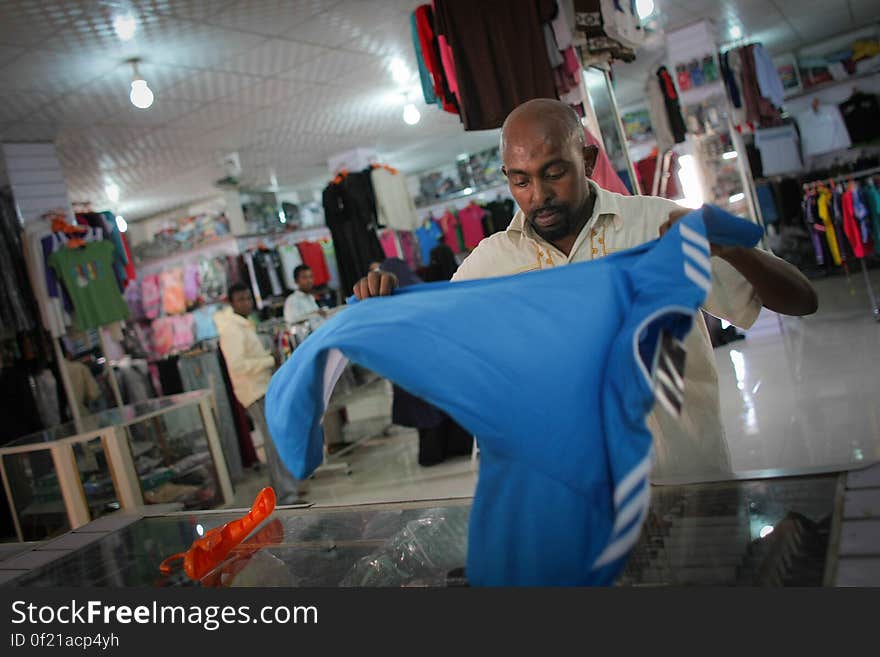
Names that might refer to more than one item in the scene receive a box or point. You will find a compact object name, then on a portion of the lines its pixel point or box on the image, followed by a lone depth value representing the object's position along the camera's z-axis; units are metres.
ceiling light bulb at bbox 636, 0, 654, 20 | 5.24
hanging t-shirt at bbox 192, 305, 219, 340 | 9.64
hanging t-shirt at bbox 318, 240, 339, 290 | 10.36
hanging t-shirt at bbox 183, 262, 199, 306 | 9.56
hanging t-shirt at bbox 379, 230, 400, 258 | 10.98
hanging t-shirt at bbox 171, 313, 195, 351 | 9.66
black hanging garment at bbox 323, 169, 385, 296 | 8.45
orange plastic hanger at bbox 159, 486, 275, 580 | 1.50
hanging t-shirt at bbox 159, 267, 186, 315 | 9.73
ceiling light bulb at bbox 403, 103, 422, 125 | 7.83
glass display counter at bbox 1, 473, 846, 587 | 0.98
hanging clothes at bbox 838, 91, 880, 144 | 10.59
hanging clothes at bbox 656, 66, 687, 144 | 7.67
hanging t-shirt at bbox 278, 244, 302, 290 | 9.57
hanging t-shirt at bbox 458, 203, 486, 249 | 11.78
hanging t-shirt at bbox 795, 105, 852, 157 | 10.83
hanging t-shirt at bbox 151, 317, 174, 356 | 9.87
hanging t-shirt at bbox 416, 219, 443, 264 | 12.24
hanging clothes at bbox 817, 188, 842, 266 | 7.72
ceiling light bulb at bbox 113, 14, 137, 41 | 4.53
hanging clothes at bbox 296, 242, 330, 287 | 9.93
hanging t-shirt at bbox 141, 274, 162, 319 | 10.07
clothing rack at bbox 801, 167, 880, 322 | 6.73
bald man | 1.43
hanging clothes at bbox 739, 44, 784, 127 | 8.78
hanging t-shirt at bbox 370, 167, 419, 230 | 8.58
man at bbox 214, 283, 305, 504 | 5.39
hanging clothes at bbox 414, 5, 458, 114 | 4.23
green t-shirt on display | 6.23
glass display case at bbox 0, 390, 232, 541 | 4.02
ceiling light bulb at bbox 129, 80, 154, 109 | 5.16
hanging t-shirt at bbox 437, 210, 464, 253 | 12.05
